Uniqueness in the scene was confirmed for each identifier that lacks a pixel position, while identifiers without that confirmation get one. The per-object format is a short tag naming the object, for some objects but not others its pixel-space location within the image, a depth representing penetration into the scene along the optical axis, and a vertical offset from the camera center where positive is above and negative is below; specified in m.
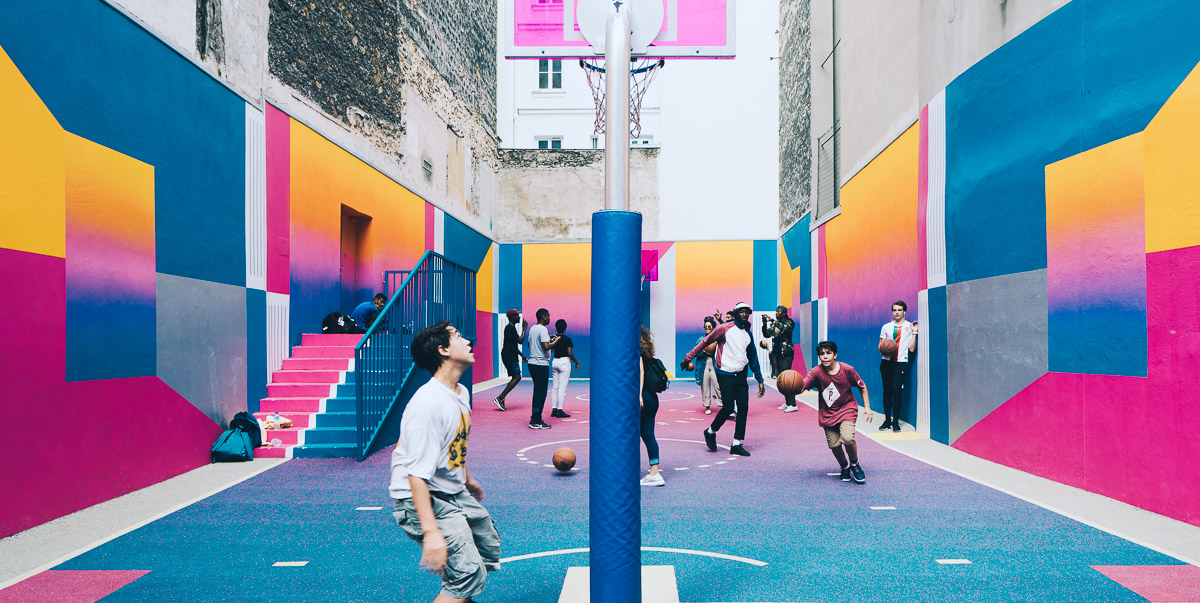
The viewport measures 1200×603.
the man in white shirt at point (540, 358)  10.74 -0.72
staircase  8.20 -1.07
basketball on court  7.19 -1.47
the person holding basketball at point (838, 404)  6.77 -0.88
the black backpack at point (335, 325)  10.34 -0.17
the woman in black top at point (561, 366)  11.53 -0.87
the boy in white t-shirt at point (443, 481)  2.92 -0.70
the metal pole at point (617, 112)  3.29 +0.92
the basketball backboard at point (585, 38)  3.91 +1.58
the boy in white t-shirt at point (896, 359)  9.86 -0.66
